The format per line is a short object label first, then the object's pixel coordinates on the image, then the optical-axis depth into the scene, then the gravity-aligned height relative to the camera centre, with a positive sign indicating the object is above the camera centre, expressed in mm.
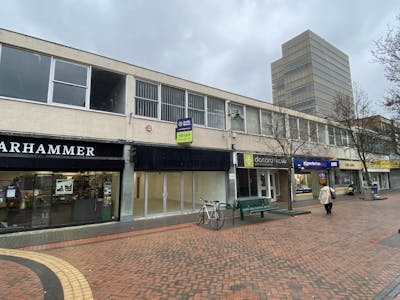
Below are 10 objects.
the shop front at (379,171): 24078 +670
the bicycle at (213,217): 8379 -1672
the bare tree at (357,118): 18125 +5022
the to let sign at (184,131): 10836 +2468
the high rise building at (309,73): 80188 +42478
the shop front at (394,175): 27964 +230
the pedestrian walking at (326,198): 10492 -1018
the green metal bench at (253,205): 9258 -1204
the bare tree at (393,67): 8844 +4679
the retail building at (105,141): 7785 +1755
